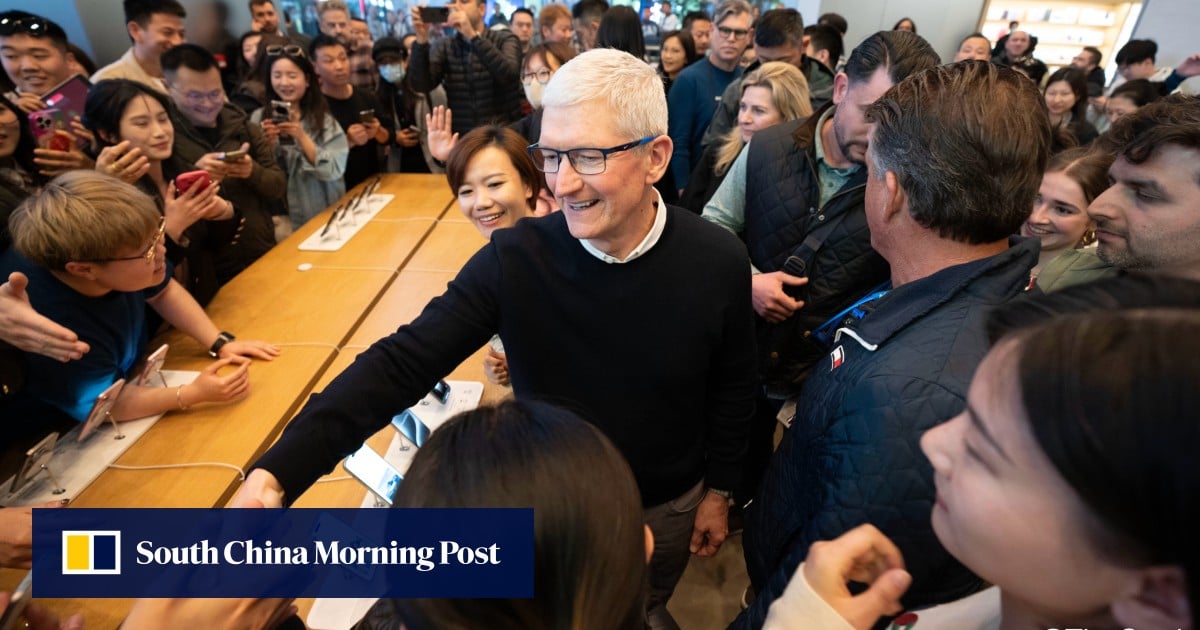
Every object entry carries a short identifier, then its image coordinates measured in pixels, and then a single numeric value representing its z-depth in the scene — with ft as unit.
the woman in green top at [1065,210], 5.48
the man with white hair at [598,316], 3.12
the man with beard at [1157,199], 3.70
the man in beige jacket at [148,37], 10.28
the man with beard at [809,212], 4.89
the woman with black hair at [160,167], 6.91
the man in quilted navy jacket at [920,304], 2.69
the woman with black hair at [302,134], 10.20
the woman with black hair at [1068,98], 12.59
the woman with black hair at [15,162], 6.05
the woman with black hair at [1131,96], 11.84
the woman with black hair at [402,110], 14.02
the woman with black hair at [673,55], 14.21
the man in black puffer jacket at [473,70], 12.26
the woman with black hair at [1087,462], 1.32
